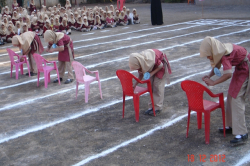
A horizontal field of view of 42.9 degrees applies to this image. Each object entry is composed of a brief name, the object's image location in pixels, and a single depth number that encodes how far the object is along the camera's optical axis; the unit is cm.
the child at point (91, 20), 1806
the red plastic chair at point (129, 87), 562
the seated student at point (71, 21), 1802
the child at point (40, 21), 1747
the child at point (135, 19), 1912
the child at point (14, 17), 1815
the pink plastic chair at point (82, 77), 686
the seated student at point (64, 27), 1666
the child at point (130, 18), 1901
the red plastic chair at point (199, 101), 464
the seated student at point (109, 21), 1841
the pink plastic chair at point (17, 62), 902
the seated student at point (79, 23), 1748
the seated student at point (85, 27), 1739
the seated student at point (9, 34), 1507
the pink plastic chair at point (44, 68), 803
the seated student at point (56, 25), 1678
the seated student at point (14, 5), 2137
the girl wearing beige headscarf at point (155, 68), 536
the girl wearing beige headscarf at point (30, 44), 882
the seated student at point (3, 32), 1491
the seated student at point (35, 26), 1698
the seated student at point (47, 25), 1573
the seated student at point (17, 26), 1490
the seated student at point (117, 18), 1906
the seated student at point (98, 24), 1800
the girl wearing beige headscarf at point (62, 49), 797
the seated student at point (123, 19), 1894
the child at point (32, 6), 2341
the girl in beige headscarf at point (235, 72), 443
